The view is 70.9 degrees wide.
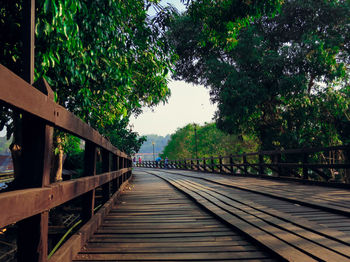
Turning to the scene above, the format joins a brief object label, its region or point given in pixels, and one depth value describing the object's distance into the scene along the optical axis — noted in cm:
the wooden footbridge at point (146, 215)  147
